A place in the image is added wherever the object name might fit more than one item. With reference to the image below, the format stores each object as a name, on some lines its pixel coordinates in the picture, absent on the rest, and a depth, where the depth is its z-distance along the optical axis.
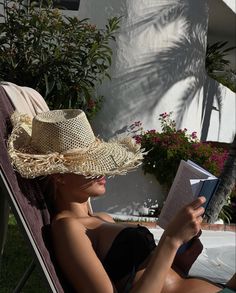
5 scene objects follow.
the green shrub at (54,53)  9.00
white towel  3.06
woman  2.45
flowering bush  9.26
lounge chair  2.43
